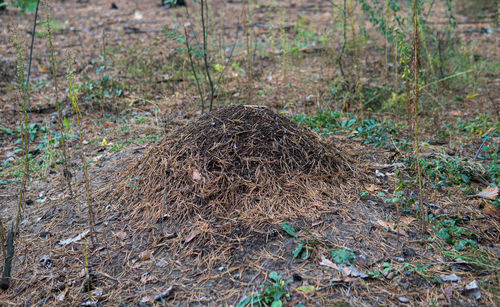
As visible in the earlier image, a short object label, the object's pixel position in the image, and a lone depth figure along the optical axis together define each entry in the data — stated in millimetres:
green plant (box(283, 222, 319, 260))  2182
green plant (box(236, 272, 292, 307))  1912
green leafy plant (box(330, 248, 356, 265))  2137
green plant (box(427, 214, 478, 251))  2260
